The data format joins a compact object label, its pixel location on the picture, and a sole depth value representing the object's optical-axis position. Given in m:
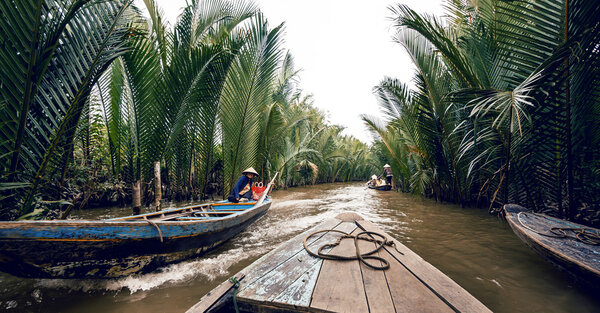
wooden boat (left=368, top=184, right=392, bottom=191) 11.76
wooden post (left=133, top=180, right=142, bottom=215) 4.61
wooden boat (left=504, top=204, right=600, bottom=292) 1.91
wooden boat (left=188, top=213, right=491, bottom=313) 1.34
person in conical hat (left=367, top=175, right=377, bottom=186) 12.81
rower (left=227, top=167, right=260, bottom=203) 5.47
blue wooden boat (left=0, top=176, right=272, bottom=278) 1.76
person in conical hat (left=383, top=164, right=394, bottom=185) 12.11
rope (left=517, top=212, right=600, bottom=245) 2.37
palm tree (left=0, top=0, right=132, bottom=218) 1.88
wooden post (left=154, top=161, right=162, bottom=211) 4.90
